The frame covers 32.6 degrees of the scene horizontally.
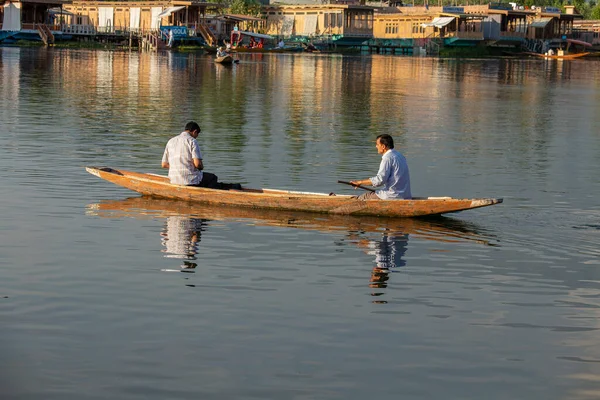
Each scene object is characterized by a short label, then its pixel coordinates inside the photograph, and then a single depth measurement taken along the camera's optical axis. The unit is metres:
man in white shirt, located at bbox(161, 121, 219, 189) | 17.16
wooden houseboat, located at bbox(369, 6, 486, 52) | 114.44
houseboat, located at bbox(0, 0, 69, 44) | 90.19
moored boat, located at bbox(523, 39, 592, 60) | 114.89
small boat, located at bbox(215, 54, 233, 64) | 71.54
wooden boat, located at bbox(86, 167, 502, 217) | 16.42
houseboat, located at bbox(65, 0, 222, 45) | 96.25
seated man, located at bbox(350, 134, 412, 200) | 16.22
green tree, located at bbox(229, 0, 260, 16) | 116.44
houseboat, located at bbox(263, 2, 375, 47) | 113.00
